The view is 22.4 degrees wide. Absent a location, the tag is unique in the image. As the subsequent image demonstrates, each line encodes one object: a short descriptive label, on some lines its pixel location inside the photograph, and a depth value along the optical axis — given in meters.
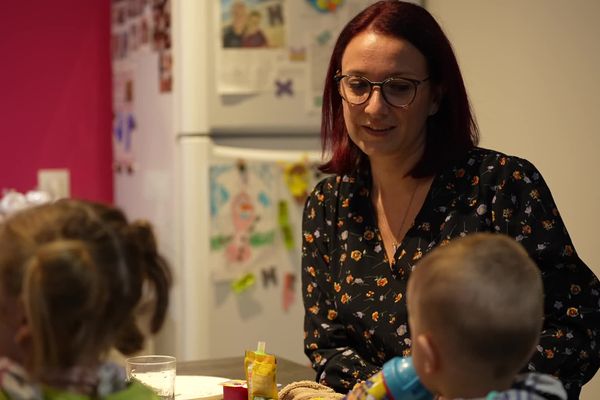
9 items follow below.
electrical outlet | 3.46
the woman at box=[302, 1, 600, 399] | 1.99
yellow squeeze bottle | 1.90
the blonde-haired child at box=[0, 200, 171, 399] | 1.54
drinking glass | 1.93
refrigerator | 3.00
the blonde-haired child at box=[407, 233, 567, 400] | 1.58
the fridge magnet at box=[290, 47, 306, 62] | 3.06
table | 2.11
